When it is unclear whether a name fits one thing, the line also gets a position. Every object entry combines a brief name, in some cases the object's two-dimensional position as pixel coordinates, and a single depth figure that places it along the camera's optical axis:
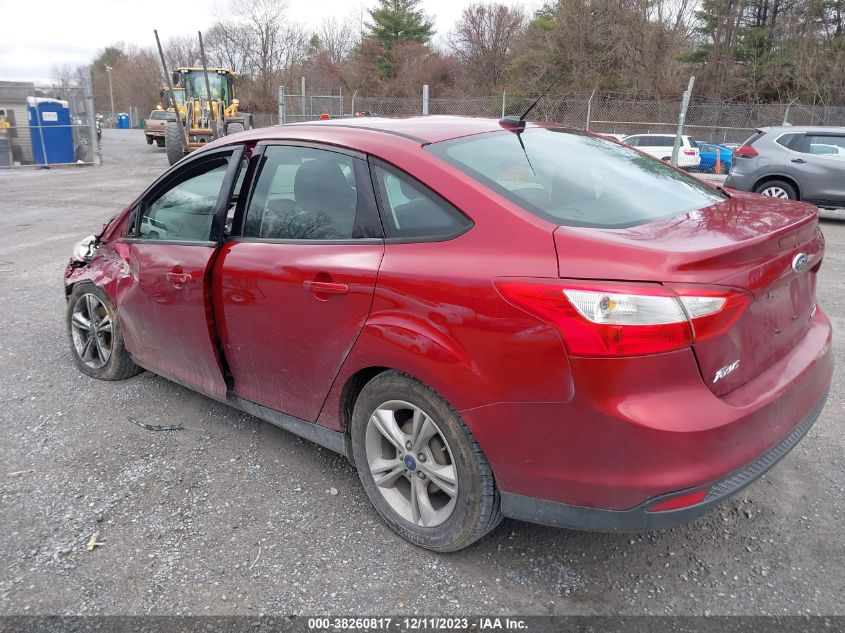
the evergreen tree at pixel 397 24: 43.12
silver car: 10.48
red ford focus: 1.98
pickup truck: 32.97
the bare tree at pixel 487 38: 38.19
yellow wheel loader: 20.80
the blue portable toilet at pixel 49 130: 21.38
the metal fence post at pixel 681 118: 15.07
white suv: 19.28
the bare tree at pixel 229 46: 44.50
